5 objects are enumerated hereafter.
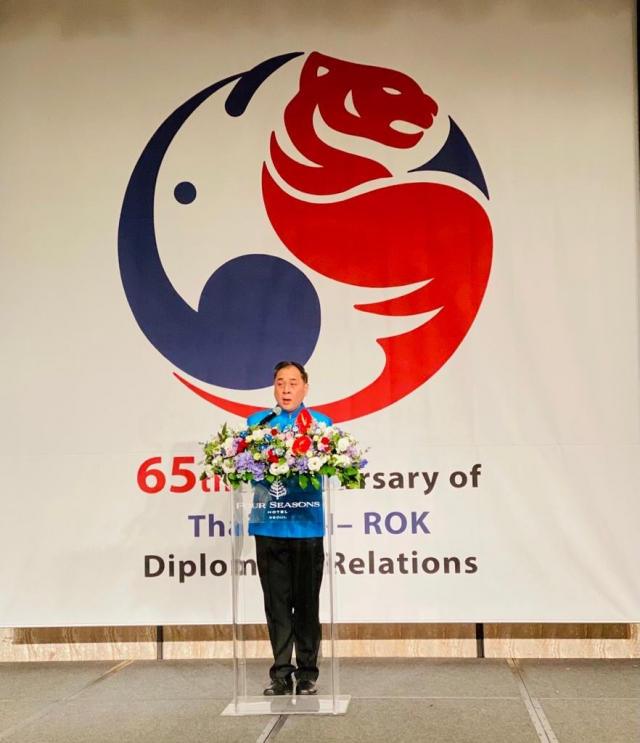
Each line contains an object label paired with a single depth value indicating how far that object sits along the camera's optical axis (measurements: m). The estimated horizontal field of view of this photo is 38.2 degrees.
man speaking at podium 4.10
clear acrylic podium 4.02
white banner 5.03
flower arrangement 3.95
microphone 4.22
